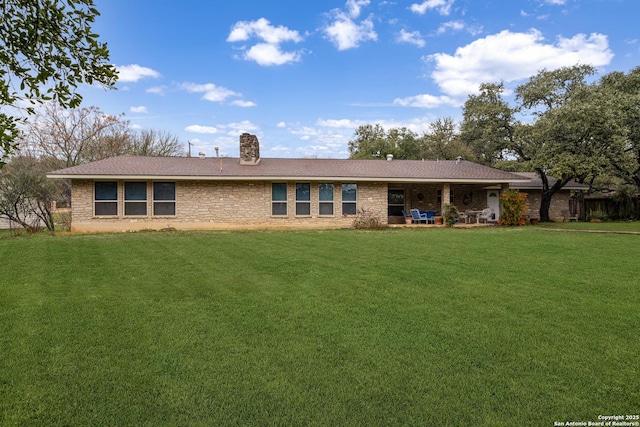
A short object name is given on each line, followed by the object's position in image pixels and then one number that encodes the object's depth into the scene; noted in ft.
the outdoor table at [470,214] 62.27
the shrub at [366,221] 55.77
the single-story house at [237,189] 50.70
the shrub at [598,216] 70.18
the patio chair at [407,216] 60.29
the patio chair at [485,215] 61.52
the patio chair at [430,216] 60.90
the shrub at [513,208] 58.59
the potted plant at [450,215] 58.39
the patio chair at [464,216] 62.76
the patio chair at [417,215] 60.18
